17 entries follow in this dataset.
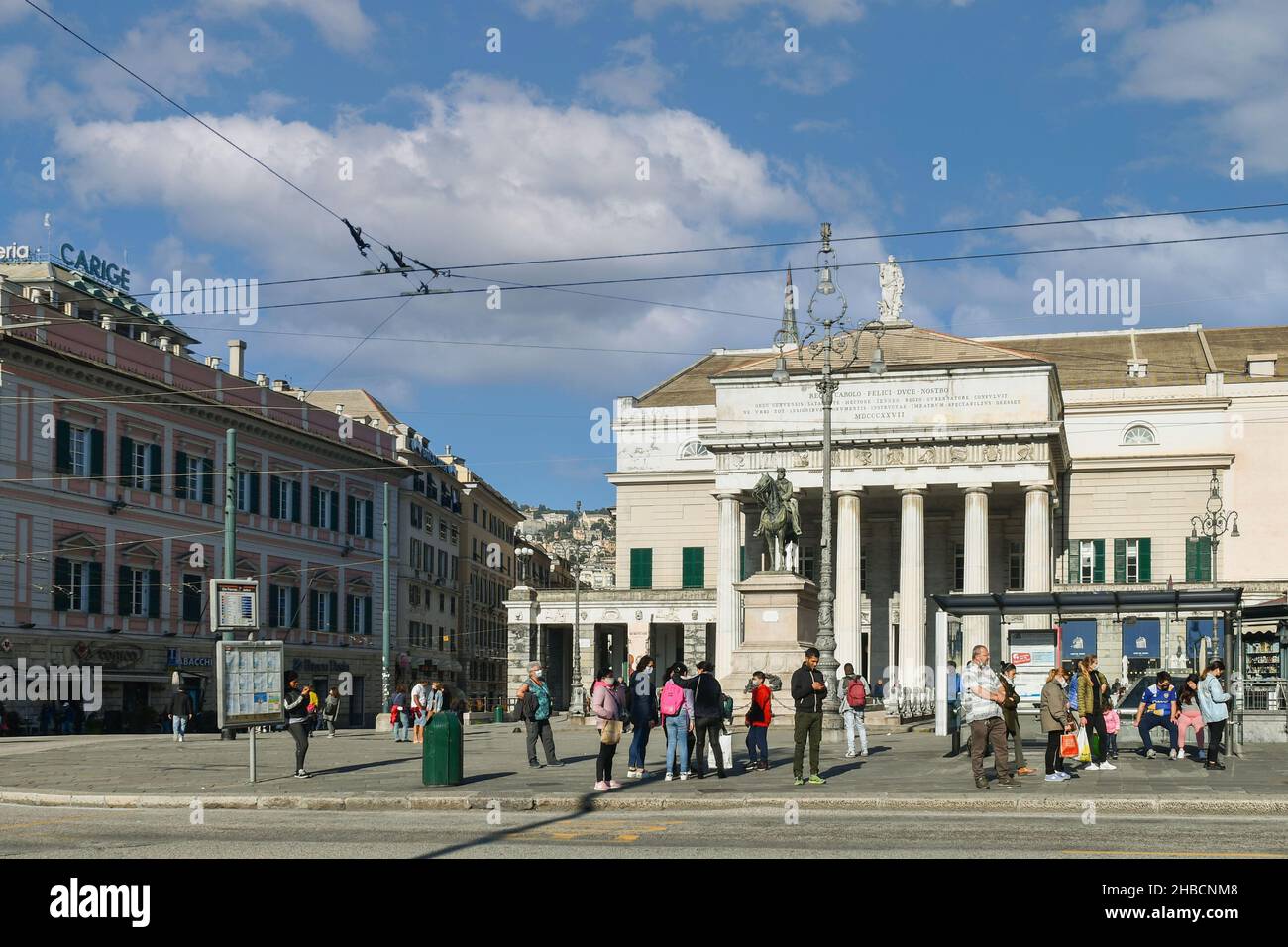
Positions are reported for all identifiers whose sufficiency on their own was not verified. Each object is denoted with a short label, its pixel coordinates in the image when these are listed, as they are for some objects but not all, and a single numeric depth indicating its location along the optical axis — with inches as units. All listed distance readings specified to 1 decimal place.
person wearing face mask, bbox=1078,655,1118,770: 949.8
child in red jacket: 963.3
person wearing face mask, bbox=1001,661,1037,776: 839.2
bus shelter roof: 1062.4
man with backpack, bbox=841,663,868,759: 1109.7
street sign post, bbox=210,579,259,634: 913.5
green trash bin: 854.5
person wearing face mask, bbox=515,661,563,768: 1032.8
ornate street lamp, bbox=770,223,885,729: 1346.0
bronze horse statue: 1680.6
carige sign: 2568.9
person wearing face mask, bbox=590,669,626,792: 831.7
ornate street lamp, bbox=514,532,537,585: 2277.1
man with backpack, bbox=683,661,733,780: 889.5
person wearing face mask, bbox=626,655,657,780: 904.3
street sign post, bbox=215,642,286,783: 879.1
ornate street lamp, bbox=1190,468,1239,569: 2584.2
